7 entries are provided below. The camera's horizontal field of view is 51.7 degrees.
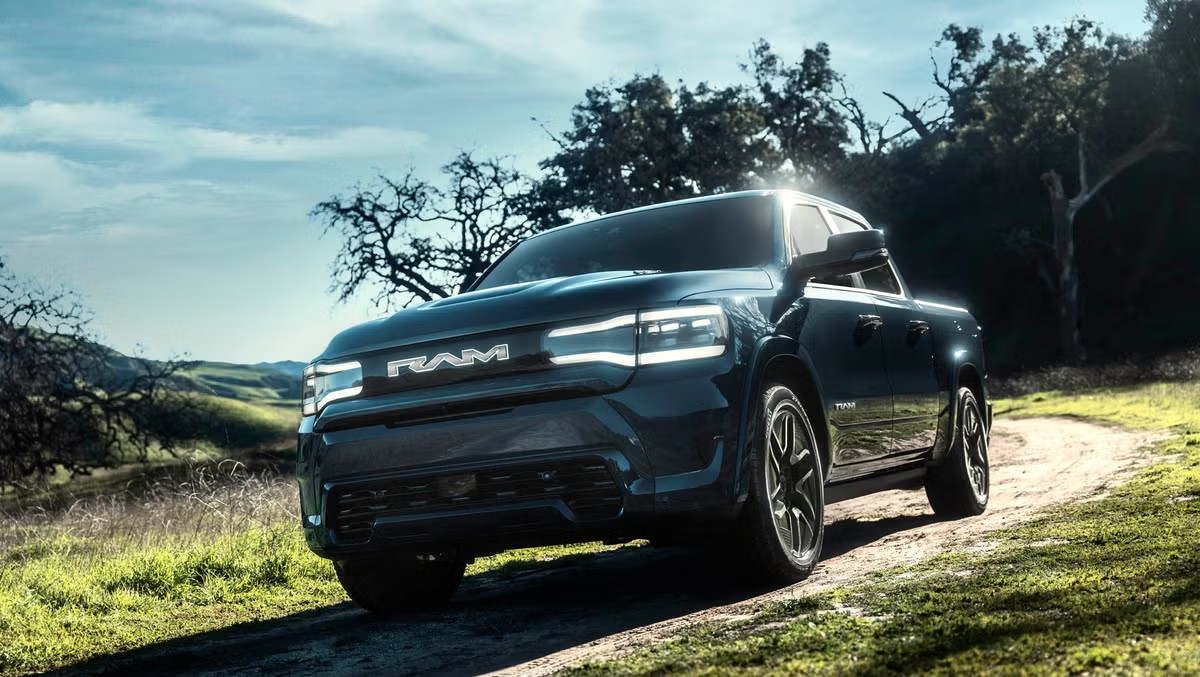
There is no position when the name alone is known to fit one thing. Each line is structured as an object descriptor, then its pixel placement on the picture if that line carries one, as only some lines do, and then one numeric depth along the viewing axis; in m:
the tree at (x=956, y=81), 61.56
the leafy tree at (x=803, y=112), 44.59
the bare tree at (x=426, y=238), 45.78
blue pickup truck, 4.72
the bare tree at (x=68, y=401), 32.59
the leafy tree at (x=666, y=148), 42.22
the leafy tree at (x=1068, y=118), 39.22
